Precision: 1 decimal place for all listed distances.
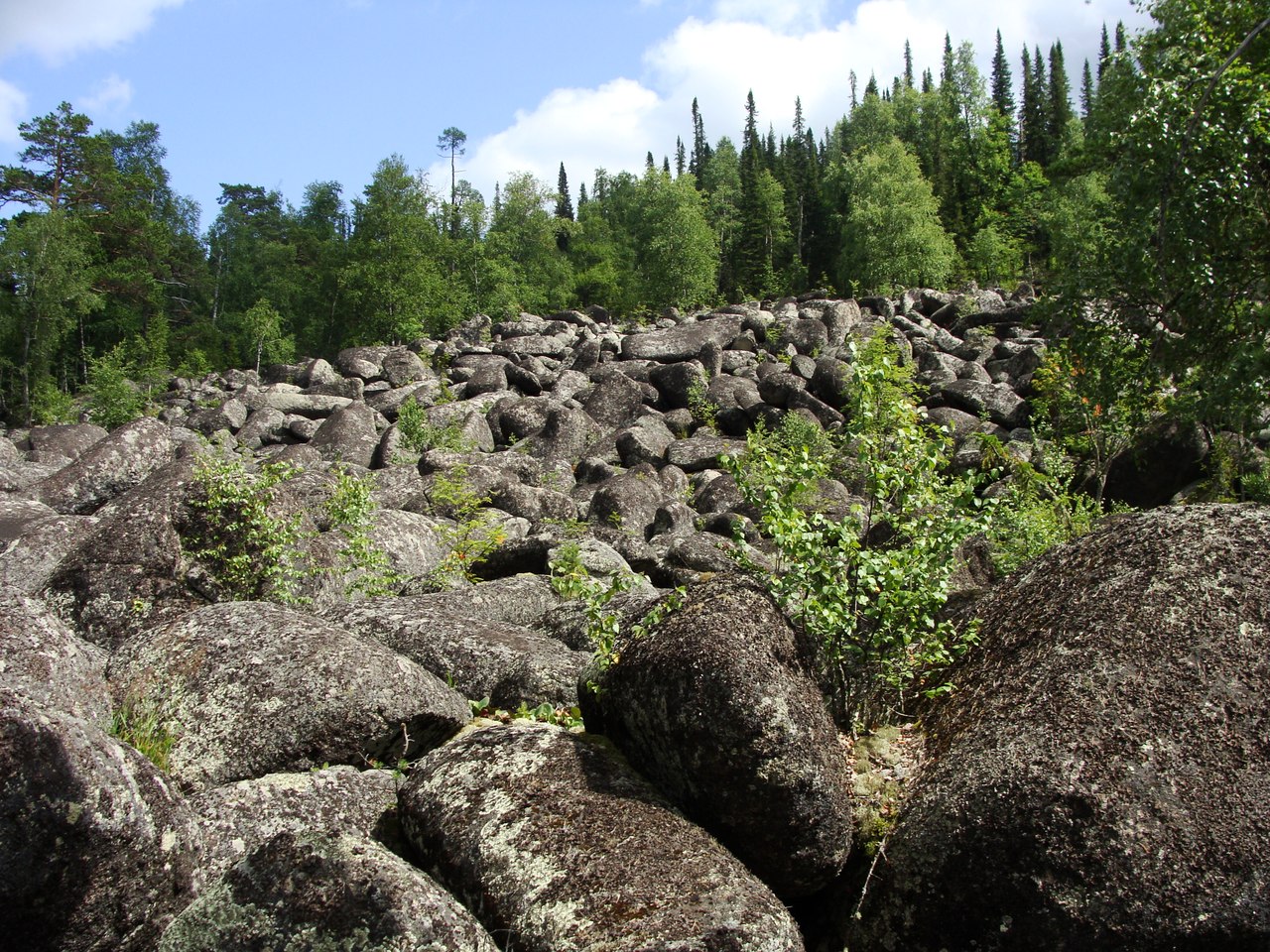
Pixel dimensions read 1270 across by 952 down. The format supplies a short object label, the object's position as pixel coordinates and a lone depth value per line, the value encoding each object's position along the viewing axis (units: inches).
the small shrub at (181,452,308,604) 346.0
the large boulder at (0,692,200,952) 157.6
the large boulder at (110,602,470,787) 225.5
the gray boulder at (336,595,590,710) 287.7
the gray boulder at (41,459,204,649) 317.7
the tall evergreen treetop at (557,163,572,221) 5021.7
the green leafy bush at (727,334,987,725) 224.8
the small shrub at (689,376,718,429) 1277.1
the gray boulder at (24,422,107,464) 1031.0
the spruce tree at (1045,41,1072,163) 3517.5
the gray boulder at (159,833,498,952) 146.2
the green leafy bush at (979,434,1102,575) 442.9
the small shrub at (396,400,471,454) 1122.7
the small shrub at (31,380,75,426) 1885.5
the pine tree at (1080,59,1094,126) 4165.6
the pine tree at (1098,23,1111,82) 4385.8
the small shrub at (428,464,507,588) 494.0
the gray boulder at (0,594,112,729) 215.6
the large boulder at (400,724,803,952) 163.2
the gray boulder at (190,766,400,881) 197.5
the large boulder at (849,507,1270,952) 160.6
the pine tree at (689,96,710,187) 5284.5
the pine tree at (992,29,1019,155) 3865.2
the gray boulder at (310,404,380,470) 1123.3
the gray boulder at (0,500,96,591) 444.8
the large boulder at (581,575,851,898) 186.9
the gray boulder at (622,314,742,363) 1530.5
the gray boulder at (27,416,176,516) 677.6
